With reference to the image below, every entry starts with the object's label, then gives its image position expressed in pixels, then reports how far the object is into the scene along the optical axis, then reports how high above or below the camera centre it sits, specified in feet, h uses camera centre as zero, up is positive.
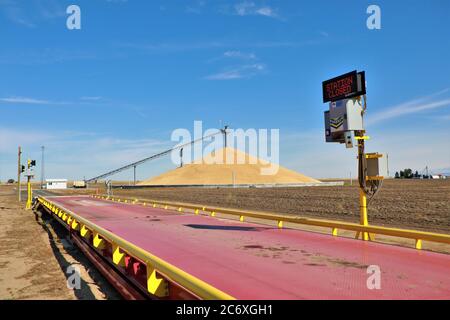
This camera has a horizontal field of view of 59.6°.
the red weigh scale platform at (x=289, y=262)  14.12 -3.90
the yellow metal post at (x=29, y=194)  90.50 -2.55
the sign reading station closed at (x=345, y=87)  29.68 +7.33
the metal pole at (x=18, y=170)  89.75 +3.04
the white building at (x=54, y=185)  296.51 -1.47
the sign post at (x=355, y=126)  29.96 +4.25
